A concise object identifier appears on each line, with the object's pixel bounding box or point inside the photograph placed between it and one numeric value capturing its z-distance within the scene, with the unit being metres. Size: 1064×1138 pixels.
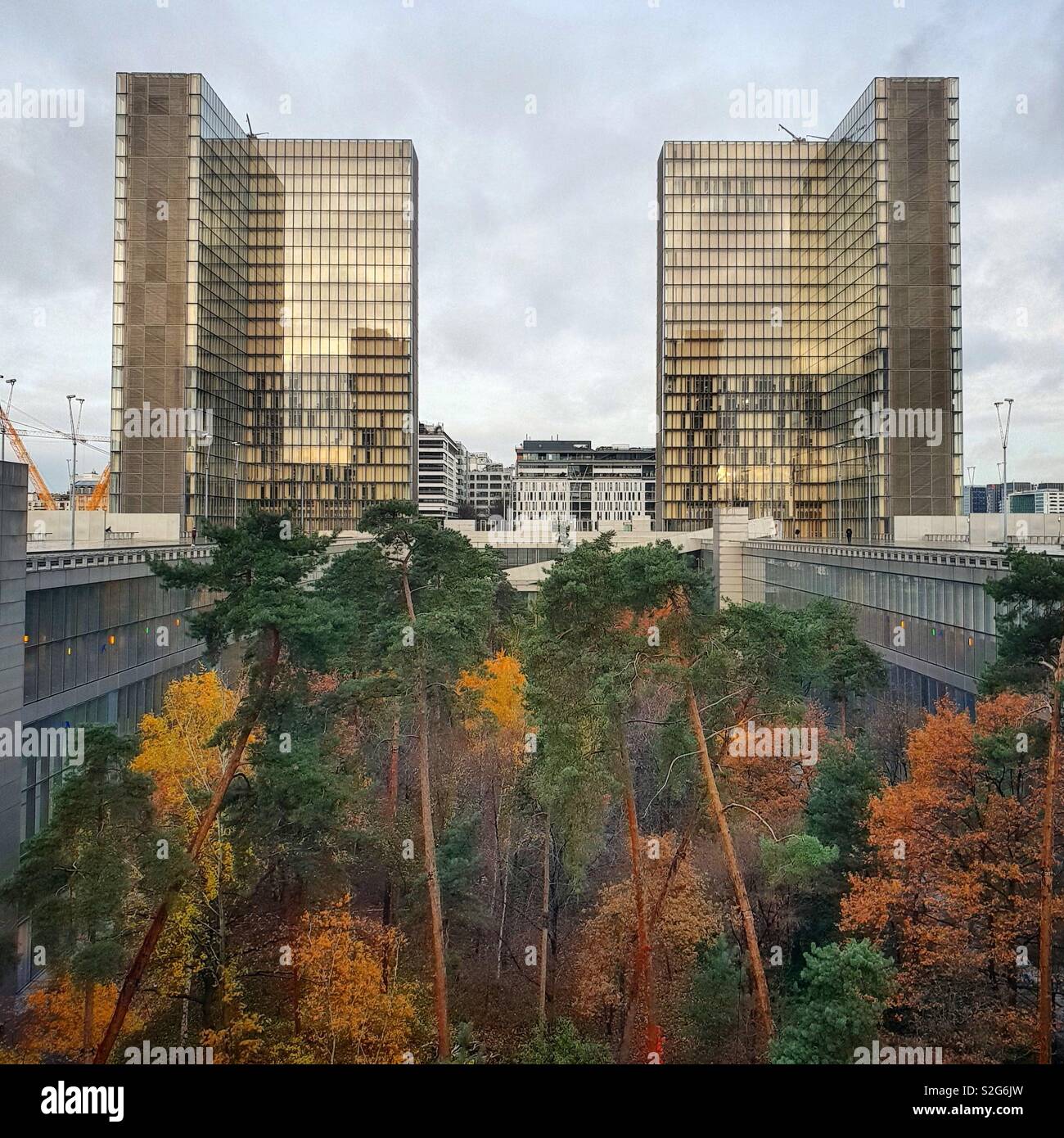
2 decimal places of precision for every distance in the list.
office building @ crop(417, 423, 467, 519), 156.75
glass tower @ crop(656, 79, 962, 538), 93.38
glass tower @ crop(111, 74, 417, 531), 94.06
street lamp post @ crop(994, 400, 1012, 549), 40.29
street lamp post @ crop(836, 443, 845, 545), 98.06
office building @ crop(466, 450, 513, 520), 190.65
